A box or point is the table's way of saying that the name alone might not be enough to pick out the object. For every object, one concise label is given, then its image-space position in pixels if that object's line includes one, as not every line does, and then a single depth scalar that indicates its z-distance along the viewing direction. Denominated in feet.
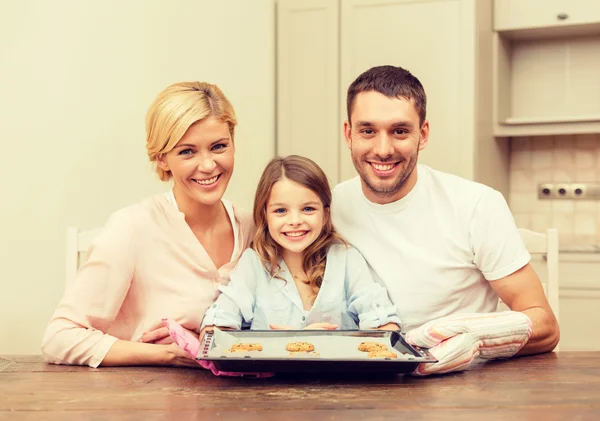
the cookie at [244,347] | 4.62
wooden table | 3.83
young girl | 5.69
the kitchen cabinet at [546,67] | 11.75
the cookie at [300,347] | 4.64
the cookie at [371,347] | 4.68
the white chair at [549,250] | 6.38
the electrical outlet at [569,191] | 12.69
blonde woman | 5.47
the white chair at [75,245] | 6.34
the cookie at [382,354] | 4.48
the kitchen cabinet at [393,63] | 11.37
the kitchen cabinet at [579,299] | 11.04
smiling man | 5.83
